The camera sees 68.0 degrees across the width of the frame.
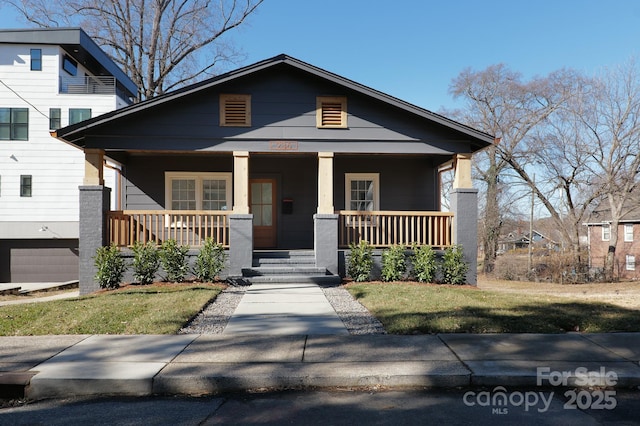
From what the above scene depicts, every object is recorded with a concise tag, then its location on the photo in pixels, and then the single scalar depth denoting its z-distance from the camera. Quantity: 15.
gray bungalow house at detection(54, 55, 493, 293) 11.77
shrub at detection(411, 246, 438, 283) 11.63
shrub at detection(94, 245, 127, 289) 11.12
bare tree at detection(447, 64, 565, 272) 30.75
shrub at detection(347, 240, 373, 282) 11.77
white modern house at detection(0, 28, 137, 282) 22.41
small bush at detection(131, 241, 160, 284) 11.15
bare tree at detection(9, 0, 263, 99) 26.72
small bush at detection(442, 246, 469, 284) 11.81
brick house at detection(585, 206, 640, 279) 33.72
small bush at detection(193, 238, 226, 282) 11.32
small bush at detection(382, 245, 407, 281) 11.69
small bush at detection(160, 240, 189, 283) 11.17
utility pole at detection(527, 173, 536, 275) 29.82
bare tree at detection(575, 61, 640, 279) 26.78
